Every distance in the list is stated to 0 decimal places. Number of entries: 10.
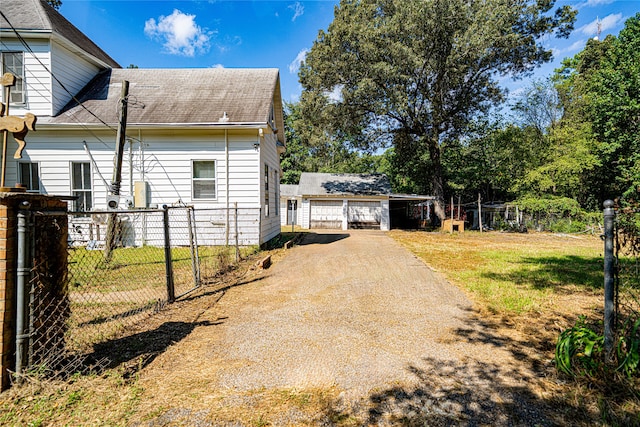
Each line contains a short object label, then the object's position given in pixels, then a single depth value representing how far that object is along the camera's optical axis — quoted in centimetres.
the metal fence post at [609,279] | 259
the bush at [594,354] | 248
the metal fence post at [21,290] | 236
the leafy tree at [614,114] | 1967
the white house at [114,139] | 955
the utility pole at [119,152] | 759
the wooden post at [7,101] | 271
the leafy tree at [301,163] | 3459
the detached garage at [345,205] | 2195
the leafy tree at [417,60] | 1513
